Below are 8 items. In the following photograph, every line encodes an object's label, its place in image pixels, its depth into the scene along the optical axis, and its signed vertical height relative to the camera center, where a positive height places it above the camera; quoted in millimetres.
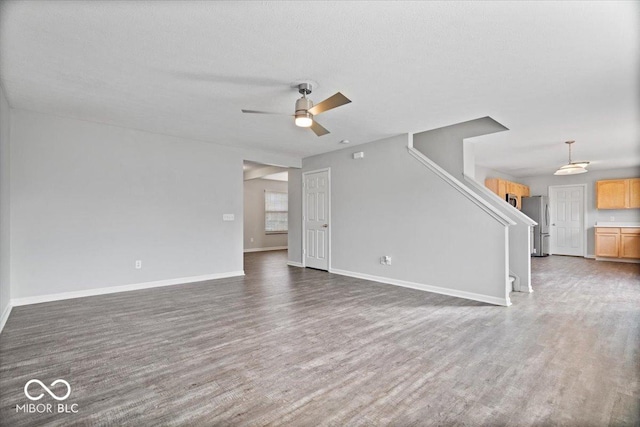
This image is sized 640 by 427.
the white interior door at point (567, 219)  8914 -45
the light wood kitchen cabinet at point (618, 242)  7668 -646
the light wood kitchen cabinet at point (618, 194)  7914 +646
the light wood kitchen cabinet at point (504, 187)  7621 +800
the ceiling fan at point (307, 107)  2843 +1066
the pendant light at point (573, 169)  5883 +962
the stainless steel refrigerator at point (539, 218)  8727 -14
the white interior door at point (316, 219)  6414 -33
